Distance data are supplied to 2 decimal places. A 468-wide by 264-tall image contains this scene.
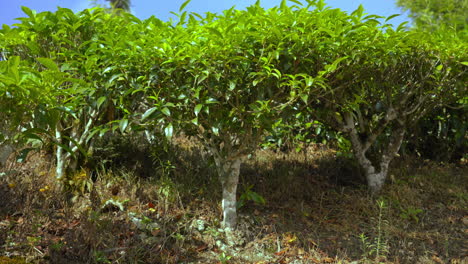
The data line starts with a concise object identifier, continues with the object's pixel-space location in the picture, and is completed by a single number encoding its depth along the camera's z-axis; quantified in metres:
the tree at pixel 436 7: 10.09
